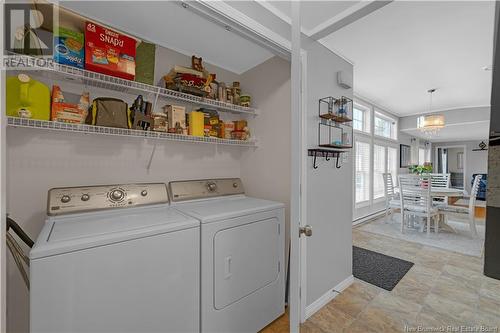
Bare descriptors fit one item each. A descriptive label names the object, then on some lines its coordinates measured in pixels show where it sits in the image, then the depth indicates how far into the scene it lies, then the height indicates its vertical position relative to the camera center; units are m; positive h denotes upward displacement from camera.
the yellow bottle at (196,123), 1.82 +0.35
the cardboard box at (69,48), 1.25 +0.70
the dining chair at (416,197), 3.47 -0.54
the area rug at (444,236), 3.03 -1.16
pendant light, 3.51 +0.74
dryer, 1.32 -0.64
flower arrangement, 4.36 -0.07
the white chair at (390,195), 4.08 -0.62
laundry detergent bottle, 1.15 +0.36
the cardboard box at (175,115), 1.73 +0.40
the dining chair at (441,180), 4.07 -0.29
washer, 0.88 -0.49
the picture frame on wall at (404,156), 5.86 +0.28
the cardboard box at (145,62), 1.56 +0.75
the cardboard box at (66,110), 1.27 +0.33
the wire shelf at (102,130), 1.14 +0.22
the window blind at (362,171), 4.37 -0.12
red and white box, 1.31 +0.72
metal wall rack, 1.91 +0.36
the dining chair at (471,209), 3.10 -0.68
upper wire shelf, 1.15 +0.55
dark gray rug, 2.28 -1.22
